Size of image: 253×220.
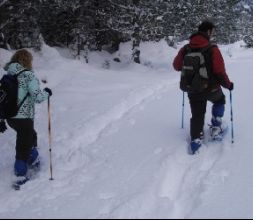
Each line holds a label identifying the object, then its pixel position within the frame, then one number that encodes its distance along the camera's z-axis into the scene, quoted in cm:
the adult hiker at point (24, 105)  672
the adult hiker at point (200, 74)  730
